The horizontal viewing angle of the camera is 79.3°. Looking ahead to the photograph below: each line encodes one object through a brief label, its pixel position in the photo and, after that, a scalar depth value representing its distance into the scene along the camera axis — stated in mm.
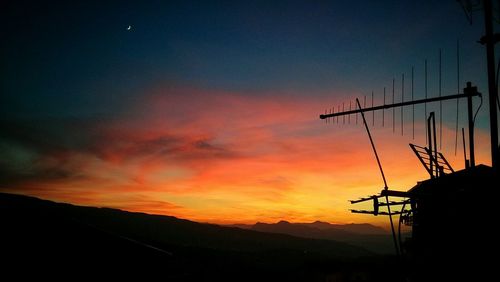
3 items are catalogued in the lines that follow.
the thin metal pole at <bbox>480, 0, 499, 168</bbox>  9312
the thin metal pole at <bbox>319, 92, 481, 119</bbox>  12078
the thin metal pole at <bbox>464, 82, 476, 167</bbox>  12536
